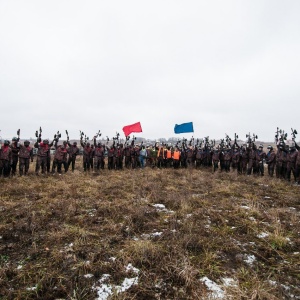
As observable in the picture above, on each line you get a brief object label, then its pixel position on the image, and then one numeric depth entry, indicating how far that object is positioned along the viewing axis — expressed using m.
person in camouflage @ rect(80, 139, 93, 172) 17.08
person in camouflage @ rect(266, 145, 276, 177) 16.16
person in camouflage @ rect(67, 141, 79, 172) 16.72
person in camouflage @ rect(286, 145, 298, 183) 14.04
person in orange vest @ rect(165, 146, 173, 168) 20.17
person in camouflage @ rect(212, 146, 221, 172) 19.14
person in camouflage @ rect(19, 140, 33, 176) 13.44
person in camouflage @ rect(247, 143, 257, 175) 16.94
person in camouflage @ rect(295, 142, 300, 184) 13.42
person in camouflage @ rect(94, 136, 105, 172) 17.50
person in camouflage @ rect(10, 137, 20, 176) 13.47
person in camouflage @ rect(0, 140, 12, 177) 12.80
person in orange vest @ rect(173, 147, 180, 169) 19.94
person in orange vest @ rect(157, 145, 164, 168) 20.40
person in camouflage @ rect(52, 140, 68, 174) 15.42
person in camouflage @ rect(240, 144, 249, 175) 17.58
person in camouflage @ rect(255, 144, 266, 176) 16.98
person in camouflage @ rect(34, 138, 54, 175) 14.43
